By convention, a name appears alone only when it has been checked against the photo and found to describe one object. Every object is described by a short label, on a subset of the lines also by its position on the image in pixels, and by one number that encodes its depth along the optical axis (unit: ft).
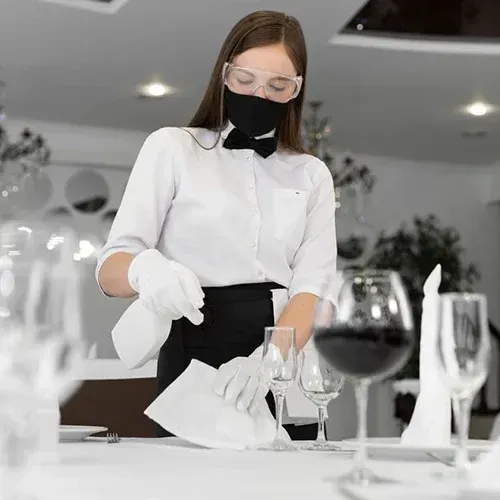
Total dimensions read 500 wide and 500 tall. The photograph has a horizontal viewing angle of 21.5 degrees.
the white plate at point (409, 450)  5.93
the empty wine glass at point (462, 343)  5.25
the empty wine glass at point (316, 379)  6.61
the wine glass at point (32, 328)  4.84
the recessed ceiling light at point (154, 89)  24.11
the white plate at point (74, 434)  6.73
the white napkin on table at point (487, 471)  5.02
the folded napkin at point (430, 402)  6.34
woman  7.74
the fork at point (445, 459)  5.76
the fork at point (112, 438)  6.77
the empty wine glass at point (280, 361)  6.36
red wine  5.11
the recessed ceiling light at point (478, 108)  26.25
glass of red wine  5.12
